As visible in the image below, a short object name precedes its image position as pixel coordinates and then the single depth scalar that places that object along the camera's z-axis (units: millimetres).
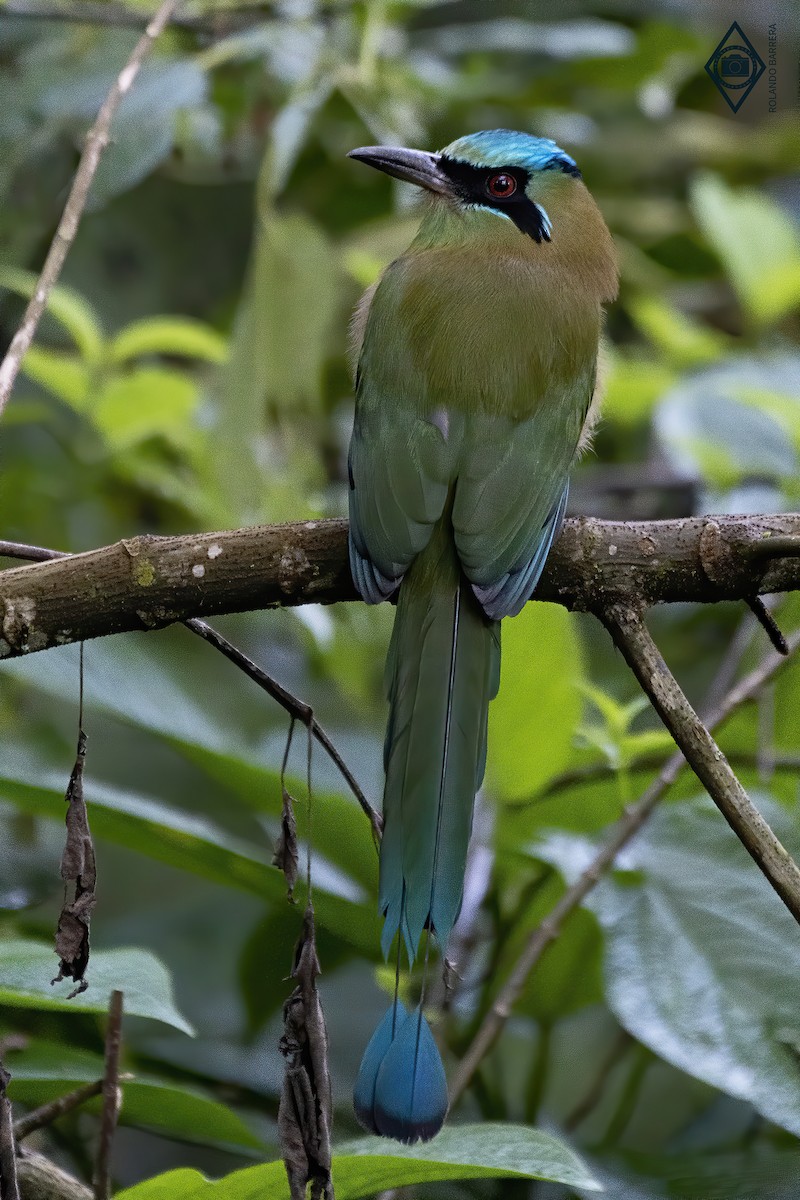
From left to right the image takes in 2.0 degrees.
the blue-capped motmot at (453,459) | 7458
